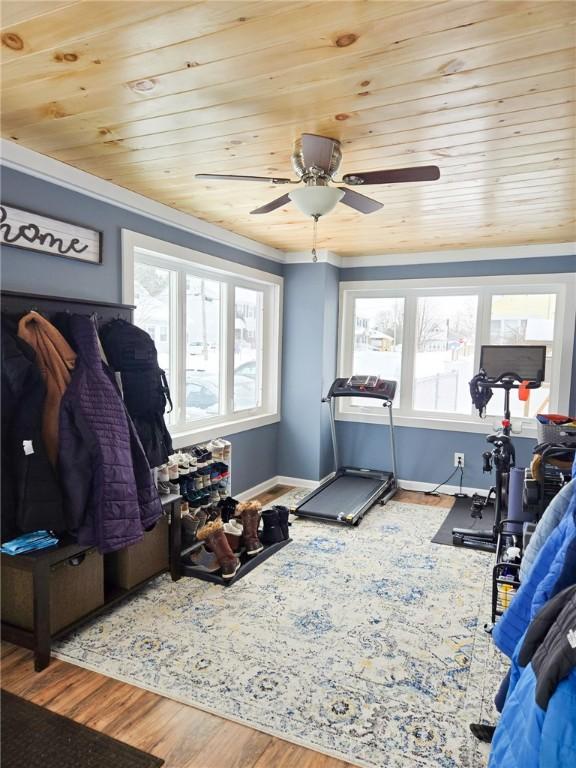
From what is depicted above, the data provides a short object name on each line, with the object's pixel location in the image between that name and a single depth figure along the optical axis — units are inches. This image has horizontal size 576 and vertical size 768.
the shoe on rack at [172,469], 129.3
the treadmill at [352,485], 169.6
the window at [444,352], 197.9
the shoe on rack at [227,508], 145.1
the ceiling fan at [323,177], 85.3
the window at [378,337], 209.5
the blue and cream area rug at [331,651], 77.9
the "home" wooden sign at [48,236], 98.6
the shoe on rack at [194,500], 141.0
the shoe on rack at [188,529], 135.3
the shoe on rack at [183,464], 135.0
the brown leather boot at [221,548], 122.6
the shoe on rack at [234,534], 133.6
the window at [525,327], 184.2
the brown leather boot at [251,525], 136.1
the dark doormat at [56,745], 70.2
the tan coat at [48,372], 93.5
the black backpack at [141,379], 112.7
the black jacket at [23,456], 87.4
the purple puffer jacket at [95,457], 91.9
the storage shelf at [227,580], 122.0
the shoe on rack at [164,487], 124.3
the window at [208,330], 144.9
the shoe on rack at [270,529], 145.2
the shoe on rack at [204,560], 126.6
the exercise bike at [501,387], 148.4
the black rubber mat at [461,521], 155.3
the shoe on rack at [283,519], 147.6
